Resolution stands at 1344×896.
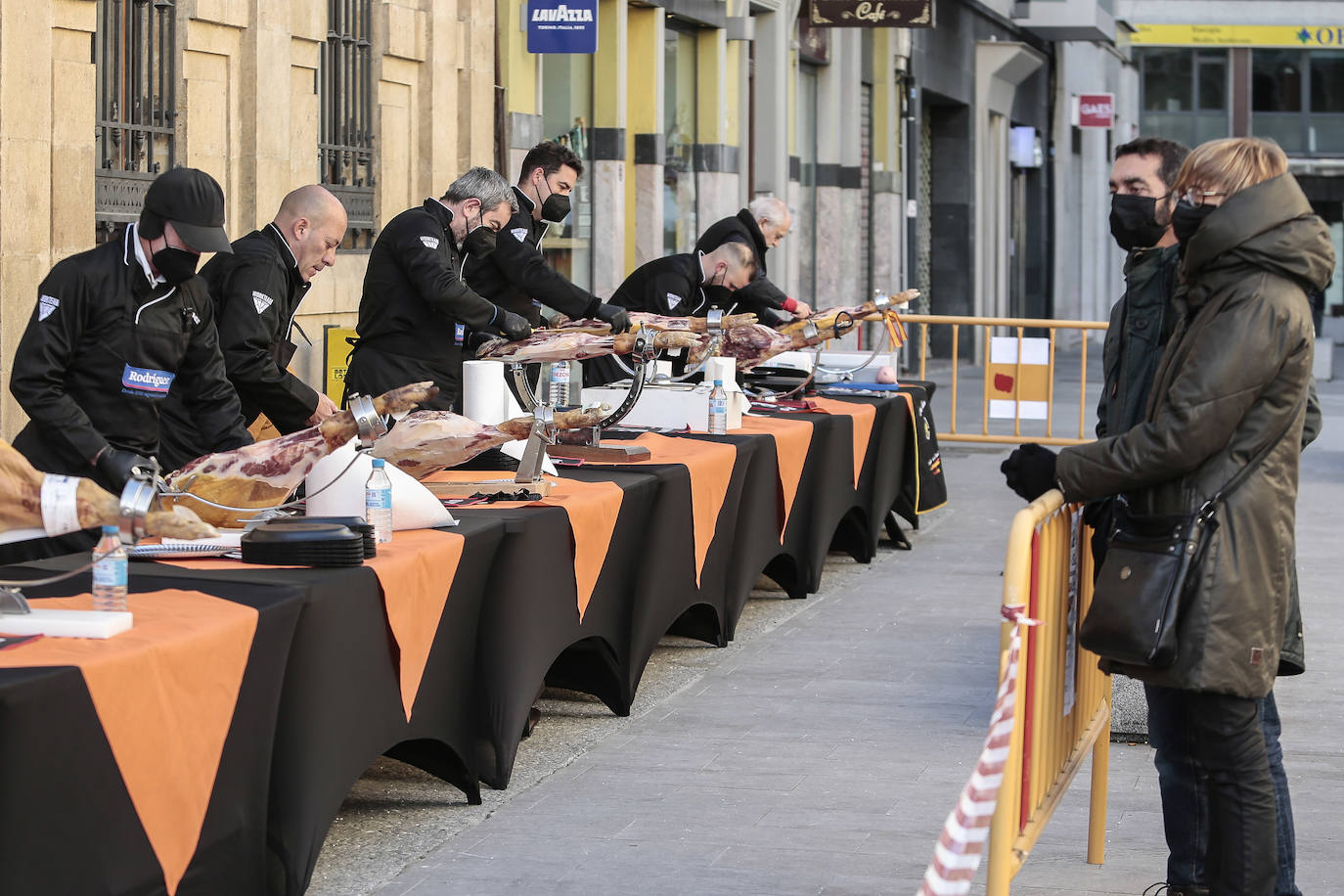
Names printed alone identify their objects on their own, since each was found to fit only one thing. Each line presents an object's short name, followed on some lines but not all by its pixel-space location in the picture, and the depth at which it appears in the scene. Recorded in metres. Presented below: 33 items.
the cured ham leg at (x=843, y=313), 17.79
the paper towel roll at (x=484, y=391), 12.86
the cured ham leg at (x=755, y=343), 17.27
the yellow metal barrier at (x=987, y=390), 28.84
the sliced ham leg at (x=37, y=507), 7.34
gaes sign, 66.80
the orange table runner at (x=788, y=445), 16.44
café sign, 38.93
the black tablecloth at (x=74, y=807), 6.58
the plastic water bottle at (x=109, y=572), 7.37
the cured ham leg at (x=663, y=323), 14.92
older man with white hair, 19.49
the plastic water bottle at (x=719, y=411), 15.80
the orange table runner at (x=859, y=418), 18.84
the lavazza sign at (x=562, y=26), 25.65
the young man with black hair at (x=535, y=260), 15.77
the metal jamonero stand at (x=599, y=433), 13.82
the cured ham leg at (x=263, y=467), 9.47
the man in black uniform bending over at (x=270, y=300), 12.39
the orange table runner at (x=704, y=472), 14.02
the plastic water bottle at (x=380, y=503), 9.60
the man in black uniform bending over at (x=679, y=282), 18.13
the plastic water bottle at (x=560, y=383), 13.99
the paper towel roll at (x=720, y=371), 16.48
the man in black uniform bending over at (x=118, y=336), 9.97
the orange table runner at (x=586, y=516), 11.66
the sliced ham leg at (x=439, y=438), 10.75
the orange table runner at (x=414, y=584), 9.24
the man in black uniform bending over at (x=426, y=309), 14.19
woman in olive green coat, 7.75
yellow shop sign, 107.50
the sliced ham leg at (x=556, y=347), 13.79
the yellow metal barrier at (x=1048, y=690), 7.30
